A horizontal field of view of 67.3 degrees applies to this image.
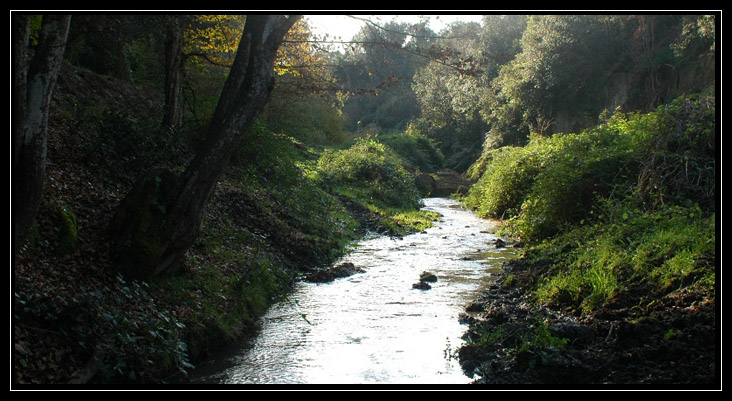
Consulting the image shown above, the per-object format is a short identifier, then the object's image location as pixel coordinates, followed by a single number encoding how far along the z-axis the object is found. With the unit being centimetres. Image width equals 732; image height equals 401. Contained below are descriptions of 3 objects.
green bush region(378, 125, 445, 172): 3750
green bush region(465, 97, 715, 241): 934
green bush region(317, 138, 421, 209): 1970
